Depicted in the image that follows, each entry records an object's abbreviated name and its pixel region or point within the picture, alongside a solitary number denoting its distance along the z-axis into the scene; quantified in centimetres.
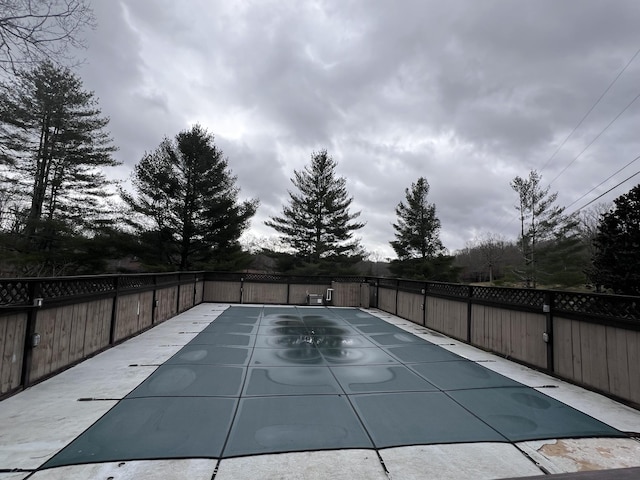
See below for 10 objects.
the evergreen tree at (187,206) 1655
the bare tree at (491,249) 3503
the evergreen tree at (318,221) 2180
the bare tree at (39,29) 374
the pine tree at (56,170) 1364
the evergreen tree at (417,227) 2467
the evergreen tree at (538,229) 2138
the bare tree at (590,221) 2397
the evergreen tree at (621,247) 1293
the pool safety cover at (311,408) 239
